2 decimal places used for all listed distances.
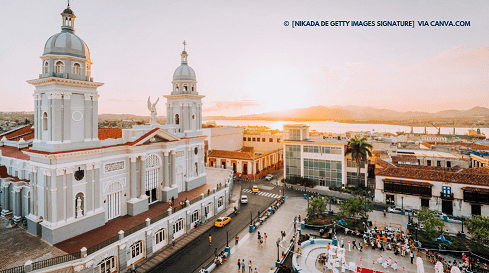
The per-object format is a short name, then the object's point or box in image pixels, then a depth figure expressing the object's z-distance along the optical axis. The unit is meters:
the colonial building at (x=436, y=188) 30.20
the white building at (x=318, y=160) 42.38
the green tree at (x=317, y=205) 28.30
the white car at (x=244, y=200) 35.88
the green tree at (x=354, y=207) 26.90
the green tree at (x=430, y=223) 22.84
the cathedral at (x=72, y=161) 19.03
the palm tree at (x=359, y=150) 39.56
